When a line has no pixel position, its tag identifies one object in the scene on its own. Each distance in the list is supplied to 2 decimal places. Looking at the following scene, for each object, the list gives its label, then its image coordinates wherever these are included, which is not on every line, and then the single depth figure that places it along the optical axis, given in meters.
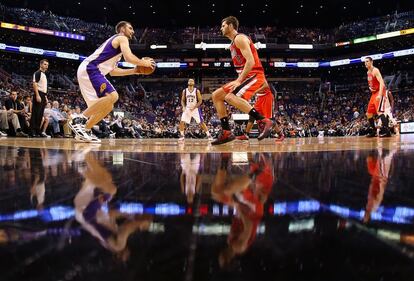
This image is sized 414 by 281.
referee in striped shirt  7.64
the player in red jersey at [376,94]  7.46
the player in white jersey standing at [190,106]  8.57
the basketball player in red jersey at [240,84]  4.55
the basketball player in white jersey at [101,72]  5.01
